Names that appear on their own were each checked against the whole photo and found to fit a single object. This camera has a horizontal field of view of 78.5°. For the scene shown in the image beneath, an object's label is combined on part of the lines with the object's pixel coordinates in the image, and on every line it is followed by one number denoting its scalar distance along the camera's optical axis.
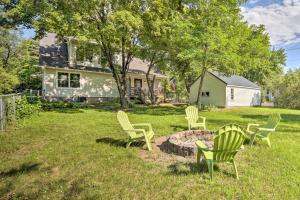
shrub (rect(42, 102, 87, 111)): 12.61
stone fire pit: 4.64
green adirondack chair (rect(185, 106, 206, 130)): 7.15
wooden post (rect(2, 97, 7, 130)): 6.78
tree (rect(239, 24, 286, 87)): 12.95
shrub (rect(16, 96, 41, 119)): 8.28
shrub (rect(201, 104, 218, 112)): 14.68
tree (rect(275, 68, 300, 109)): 20.72
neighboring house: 15.41
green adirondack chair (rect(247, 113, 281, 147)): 5.36
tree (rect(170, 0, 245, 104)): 11.69
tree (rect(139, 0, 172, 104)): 12.99
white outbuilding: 18.49
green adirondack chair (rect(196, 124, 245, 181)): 3.54
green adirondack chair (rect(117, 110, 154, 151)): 5.16
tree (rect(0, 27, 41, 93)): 18.30
